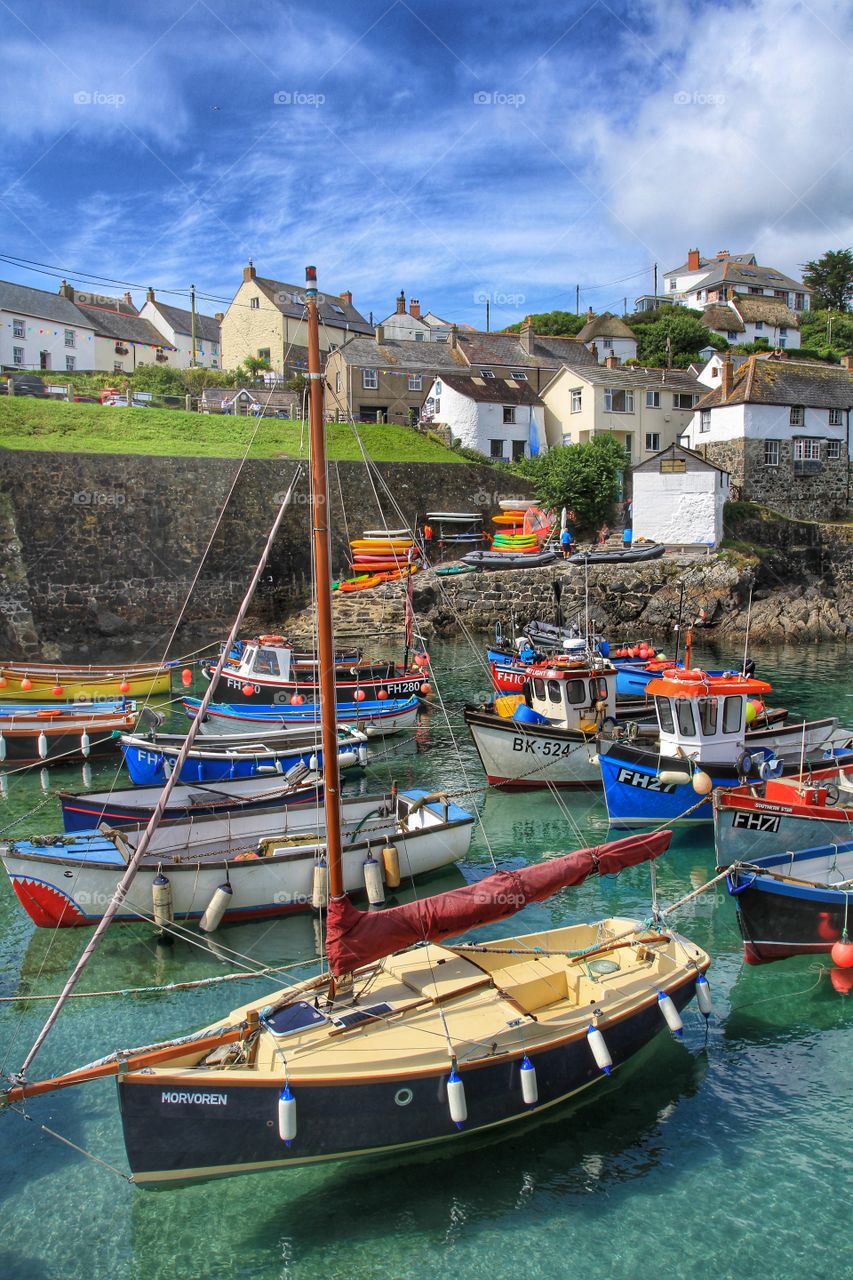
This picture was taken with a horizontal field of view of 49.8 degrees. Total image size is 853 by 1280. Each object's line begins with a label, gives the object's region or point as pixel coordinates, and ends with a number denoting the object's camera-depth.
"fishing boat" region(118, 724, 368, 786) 17.78
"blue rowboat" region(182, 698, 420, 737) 22.02
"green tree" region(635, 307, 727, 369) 64.50
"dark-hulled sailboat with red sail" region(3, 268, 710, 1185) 7.34
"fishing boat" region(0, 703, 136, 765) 20.73
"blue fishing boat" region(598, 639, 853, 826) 15.62
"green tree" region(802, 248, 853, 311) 83.25
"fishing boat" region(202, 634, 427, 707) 23.28
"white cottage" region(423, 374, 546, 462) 49.38
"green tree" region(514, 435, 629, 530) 43.31
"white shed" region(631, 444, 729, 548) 40.84
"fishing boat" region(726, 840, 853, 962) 11.20
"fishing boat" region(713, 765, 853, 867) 12.41
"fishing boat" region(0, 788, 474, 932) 12.50
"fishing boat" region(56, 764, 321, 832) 14.39
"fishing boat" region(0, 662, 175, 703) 23.89
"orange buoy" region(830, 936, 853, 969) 10.84
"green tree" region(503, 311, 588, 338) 72.88
